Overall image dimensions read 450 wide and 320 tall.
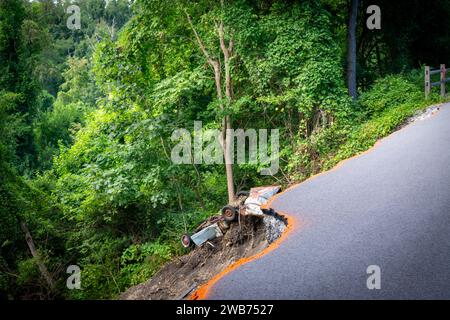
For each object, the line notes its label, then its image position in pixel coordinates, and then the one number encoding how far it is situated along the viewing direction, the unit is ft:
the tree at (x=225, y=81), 44.32
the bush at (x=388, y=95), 44.06
